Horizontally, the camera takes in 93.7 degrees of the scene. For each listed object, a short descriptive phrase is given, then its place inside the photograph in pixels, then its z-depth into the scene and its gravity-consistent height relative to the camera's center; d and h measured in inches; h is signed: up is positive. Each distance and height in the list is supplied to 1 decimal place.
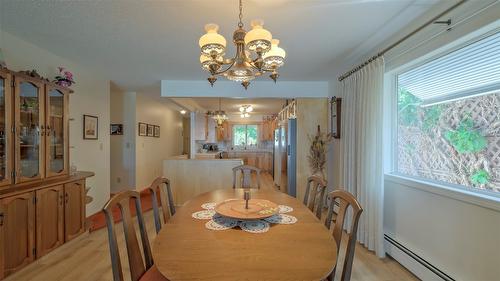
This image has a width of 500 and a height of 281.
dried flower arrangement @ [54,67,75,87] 109.6 +29.8
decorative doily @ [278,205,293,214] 69.3 -20.8
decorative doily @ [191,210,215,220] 63.4 -20.5
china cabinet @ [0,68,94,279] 80.8 -13.4
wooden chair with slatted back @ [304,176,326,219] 72.4 -18.0
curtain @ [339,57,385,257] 98.3 -3.8
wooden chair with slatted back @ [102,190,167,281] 43.3 -21.0
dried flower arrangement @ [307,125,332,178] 162.9 -8.0
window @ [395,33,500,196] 65.0 +7.4
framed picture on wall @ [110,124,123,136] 202.8 +10.5
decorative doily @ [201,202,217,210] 71.7 -20.5
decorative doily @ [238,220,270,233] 54.7 -20.8
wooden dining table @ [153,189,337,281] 37.6 -20.9
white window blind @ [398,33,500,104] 64.6 +21.7
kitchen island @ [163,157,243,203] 174.1 -26.8
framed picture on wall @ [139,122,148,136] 210.0 +11.1
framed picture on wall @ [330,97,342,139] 143.4 +15.9
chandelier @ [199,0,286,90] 57.6 +23.2
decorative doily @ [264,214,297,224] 60.6 -20.8
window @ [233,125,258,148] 362.3 +7.4
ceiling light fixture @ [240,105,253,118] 254.2 +35.8
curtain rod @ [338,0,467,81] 64.6 +35.9
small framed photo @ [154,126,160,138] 241.4 +9.6
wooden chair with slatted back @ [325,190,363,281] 45.4 -18.2
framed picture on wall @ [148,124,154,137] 228.1 +10.9
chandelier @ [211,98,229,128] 234.2 +25.5
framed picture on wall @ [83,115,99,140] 140.8 +8.8
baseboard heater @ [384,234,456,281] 75.4 -43.3
